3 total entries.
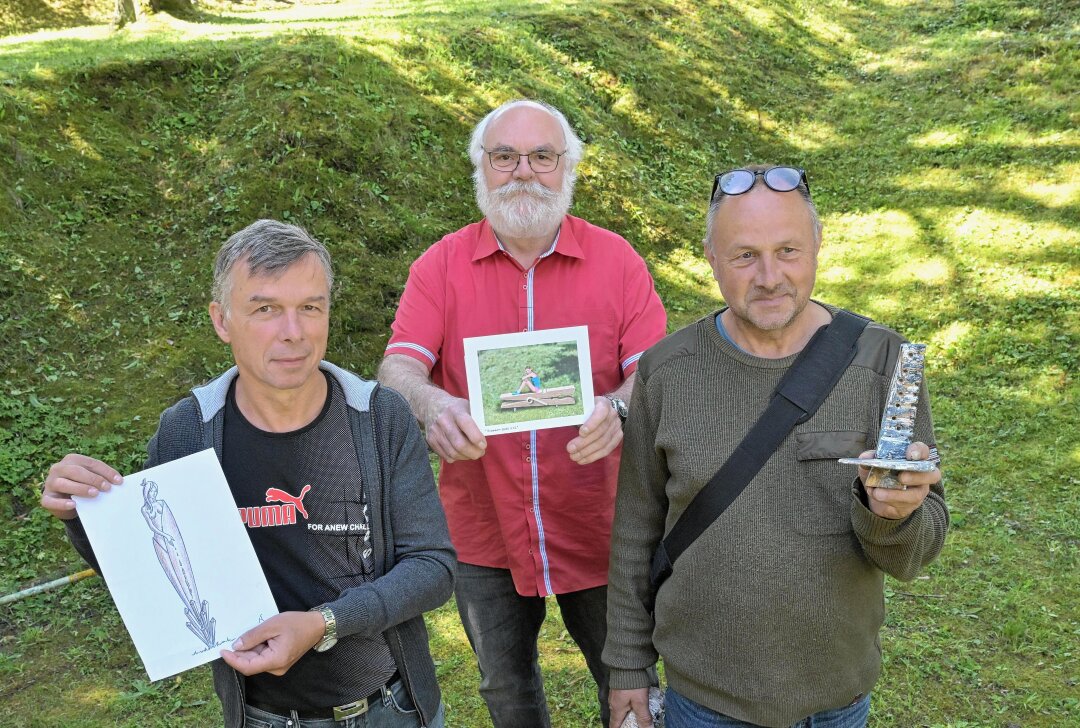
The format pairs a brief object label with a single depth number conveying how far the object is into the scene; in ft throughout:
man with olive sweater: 7.55
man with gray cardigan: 7.57
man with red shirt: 10.52
